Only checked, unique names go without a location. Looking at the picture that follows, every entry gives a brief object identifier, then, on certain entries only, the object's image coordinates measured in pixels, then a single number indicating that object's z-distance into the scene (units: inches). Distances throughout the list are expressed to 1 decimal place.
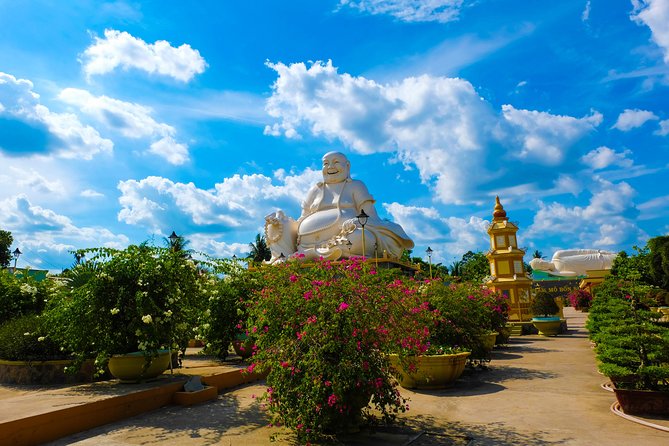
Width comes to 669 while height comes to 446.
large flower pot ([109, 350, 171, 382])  263.0
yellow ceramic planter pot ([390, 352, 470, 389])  279.4
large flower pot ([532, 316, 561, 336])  677.3
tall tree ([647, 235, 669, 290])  754.2
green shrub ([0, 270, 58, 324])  385.7
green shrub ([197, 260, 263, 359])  360.2
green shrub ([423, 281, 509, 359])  327.6
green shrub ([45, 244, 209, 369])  258.7
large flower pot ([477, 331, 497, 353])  352.6
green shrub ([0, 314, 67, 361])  295.4
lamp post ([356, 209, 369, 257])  541.6
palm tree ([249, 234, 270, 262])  1470.0
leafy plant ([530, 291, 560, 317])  767.7
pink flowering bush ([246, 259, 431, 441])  170.6
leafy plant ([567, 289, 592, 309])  1190.3
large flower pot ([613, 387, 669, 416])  203.6
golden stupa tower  793.6
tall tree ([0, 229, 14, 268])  1329.2
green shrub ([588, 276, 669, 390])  208.2
